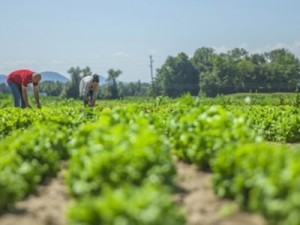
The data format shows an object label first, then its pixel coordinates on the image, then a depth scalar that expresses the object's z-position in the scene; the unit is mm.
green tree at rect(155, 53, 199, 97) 111312
